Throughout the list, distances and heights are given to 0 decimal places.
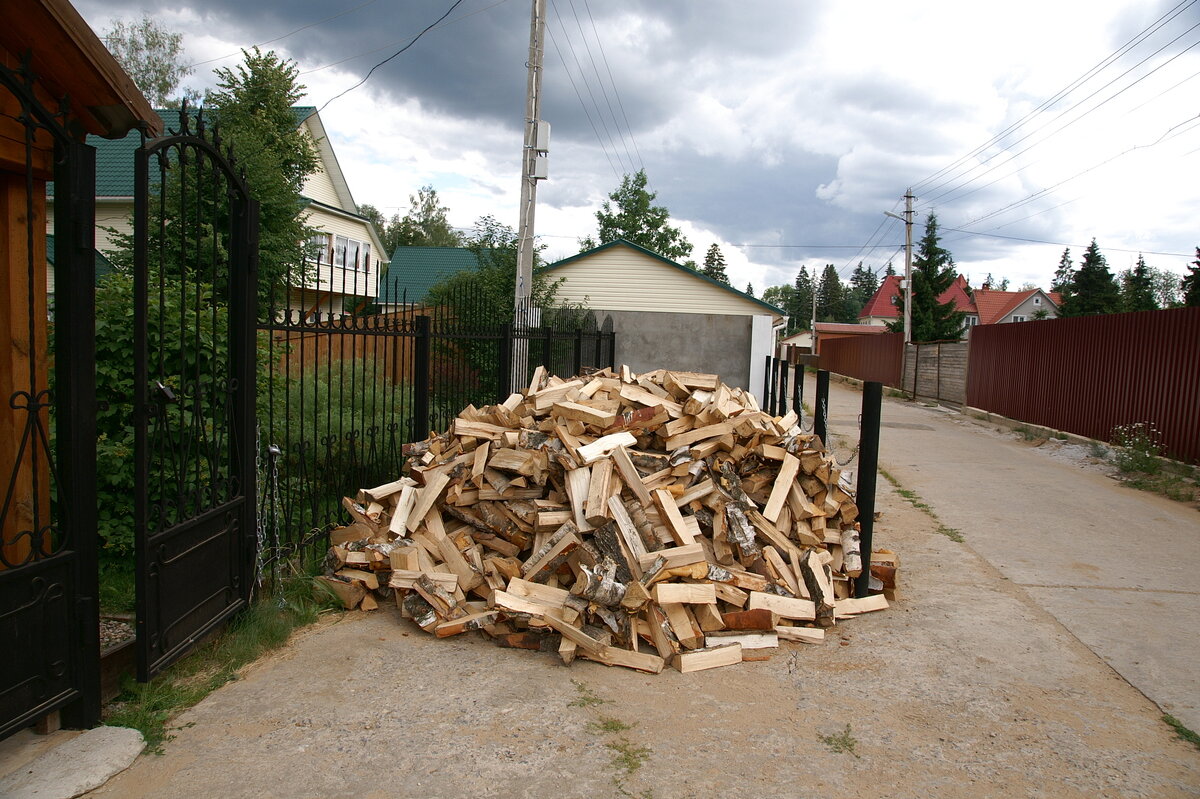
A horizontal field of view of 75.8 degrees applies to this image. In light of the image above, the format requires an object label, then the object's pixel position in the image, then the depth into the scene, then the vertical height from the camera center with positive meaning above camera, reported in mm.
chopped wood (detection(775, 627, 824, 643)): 4492 -1610
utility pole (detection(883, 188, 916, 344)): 34344 +5472
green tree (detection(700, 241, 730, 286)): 116350 +14270
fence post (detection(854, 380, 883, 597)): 5148 -746
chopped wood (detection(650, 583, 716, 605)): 4242 -1326
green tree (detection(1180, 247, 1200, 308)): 31562 +3654
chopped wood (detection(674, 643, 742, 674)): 4082 -1625
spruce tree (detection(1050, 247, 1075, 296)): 98025 +12667
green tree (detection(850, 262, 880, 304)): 149625 +15600
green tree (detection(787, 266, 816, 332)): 130500 +10310
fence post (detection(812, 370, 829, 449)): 6289 -427
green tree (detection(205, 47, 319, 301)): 12609 +4471
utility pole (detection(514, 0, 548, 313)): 11539 +3015
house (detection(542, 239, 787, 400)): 18047 +996
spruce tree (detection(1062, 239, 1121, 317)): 49844 +5340
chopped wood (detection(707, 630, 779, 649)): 4312 -1590
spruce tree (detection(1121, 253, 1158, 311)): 49919 +5722
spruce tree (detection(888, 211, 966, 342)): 48244 +4373
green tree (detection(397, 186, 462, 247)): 63562 +10108
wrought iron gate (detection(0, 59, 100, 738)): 2850 -389
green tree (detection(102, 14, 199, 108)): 29797 +10663
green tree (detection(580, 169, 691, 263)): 47219 +7987
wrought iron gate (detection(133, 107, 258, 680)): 3273 -546
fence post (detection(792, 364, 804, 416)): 8000 -295
